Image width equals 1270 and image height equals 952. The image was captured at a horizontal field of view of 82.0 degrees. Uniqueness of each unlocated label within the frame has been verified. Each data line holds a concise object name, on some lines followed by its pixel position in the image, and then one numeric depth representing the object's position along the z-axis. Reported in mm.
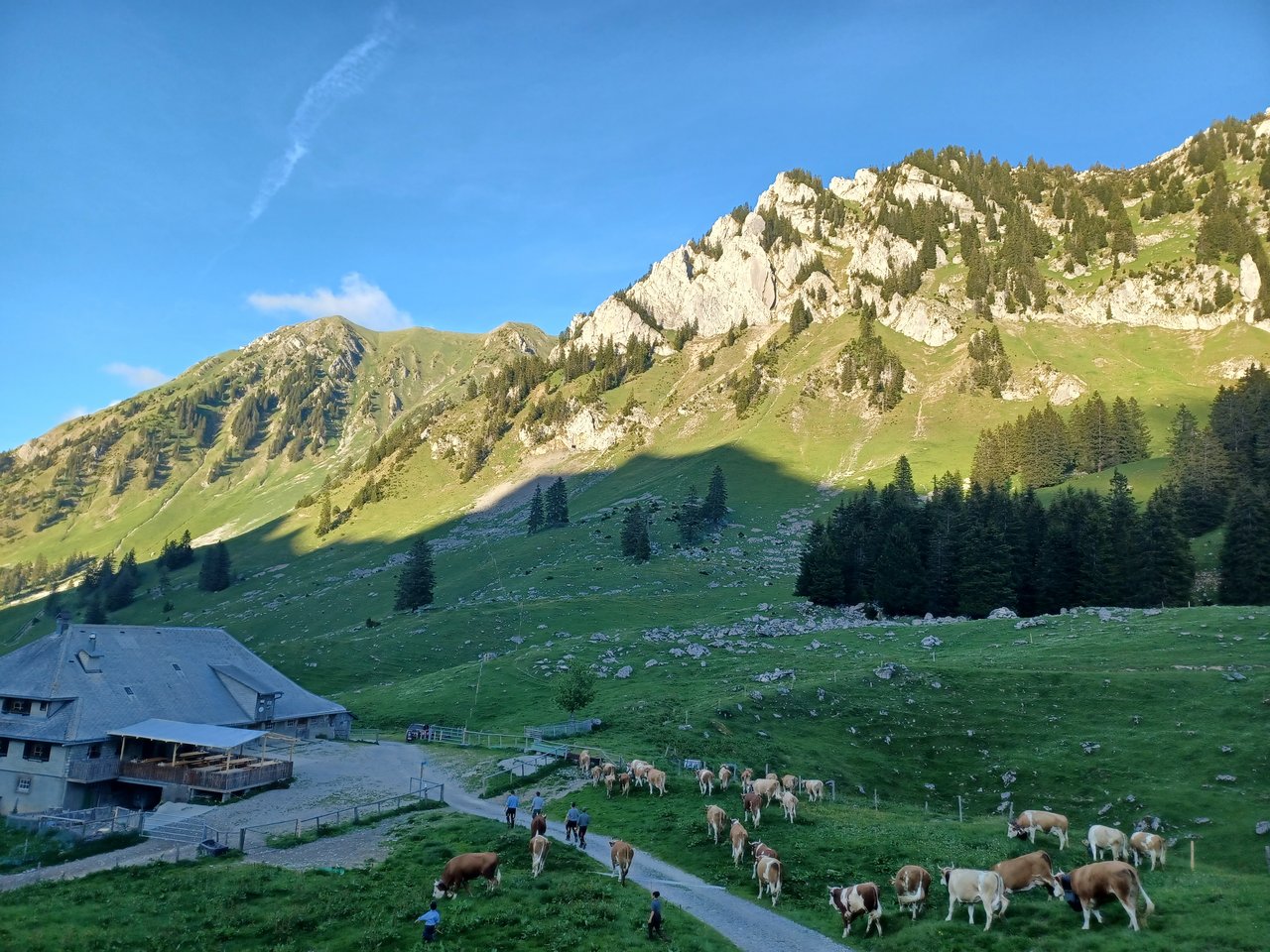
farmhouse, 46250
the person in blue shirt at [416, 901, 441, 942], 19266
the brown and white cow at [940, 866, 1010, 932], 18969
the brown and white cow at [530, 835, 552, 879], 24844
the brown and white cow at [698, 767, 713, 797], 35000
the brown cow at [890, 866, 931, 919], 20609
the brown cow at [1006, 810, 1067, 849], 26422
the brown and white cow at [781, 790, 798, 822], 30859
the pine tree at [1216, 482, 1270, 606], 72438
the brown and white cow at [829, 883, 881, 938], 20000
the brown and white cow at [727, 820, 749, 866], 26750
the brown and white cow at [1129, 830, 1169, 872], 23594
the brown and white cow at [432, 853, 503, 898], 22828
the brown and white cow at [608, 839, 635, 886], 24219
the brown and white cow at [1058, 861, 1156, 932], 17750
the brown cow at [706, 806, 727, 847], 28909
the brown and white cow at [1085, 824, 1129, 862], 23438
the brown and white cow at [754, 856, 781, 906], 23047
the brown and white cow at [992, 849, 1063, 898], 20125
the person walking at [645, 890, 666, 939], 19234
